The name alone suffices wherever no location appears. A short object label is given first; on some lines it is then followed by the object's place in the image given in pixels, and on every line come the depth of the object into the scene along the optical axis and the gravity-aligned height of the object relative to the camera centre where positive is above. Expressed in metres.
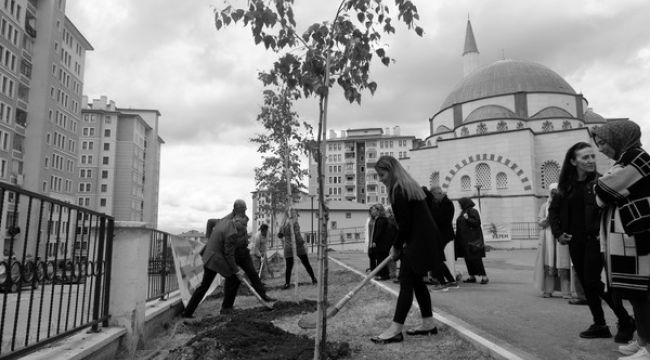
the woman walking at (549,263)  7.34 -0.38
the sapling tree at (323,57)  3.76 +1.55
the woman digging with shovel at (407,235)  4.71 +0.05
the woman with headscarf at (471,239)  10.05 +0.01
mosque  49.25 +10.86
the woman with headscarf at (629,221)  3.41 +0.13
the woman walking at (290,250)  11.71 -0.25
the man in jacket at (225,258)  7.39 -0.28
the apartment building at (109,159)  91.25 +16.16
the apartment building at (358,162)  113.00 +19.20
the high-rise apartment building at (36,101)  48.91 +16.38
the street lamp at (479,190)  46.30 +4.84
